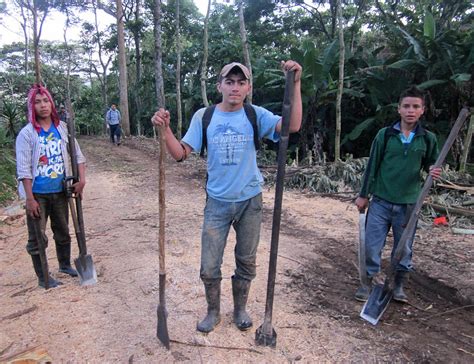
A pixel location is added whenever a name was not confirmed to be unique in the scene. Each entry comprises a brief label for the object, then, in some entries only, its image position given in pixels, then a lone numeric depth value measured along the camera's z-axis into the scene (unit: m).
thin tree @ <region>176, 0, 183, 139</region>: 13.51
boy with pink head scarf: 3.39
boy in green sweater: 3.28
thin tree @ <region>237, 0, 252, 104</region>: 9.69
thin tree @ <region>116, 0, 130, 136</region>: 18.08
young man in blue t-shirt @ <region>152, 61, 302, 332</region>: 2.59
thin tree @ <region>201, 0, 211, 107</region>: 12.42
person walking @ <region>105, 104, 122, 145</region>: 15.43
